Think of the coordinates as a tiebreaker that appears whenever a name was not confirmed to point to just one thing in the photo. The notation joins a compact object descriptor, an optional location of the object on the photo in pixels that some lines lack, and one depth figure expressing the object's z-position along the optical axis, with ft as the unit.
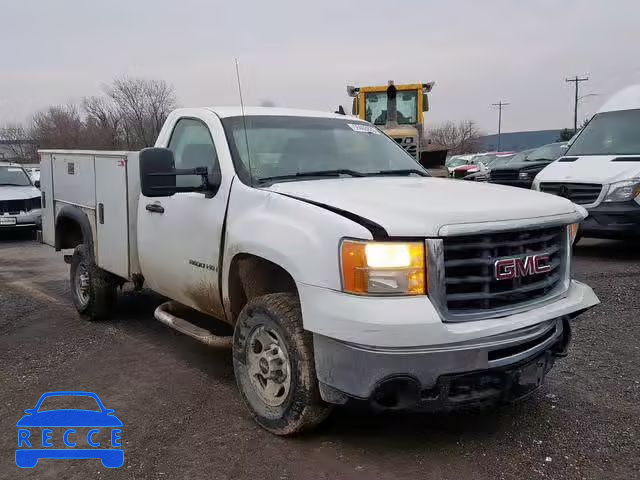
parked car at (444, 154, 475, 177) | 112.31
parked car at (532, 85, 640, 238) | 27.43
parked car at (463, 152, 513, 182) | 53.04
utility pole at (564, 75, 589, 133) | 217.36
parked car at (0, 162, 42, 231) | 42.52
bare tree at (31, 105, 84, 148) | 131.09
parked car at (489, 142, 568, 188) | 41.88
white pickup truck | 9.70
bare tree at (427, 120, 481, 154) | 275.18
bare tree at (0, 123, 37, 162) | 185.43
